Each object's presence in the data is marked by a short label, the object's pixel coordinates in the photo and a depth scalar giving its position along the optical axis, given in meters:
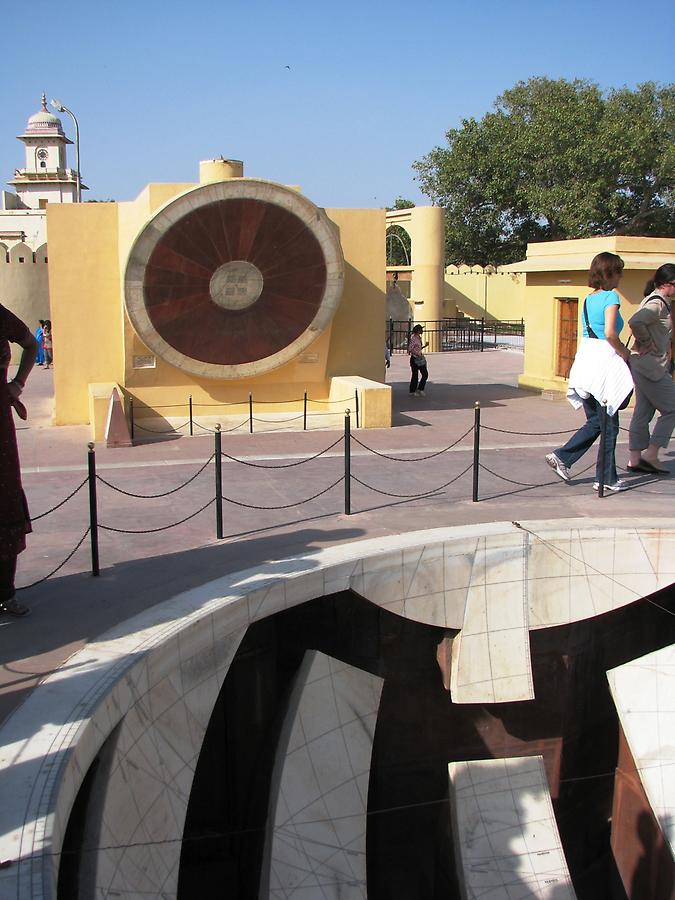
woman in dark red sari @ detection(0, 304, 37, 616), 5.92
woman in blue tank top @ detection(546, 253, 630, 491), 8.93
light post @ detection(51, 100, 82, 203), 27.59
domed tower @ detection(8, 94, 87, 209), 50.53
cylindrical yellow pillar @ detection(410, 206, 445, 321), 30.05
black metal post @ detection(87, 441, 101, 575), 6.86
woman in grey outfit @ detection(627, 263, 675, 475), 9.30
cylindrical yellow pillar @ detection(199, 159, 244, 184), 13.66
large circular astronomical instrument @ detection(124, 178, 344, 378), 12.73
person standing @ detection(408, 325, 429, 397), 17.25
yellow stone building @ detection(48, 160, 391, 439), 12.79
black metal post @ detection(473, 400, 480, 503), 9.03
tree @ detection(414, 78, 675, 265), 35.25
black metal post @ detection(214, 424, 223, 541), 7.84
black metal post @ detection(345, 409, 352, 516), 8.60
